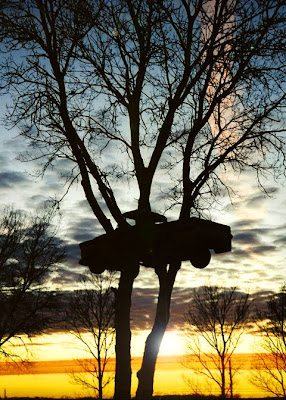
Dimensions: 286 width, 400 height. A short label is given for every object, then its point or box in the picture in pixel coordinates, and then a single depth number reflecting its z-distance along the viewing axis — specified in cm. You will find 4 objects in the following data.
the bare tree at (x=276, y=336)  3081
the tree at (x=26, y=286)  2314
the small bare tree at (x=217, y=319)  3259
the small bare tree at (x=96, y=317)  3038
